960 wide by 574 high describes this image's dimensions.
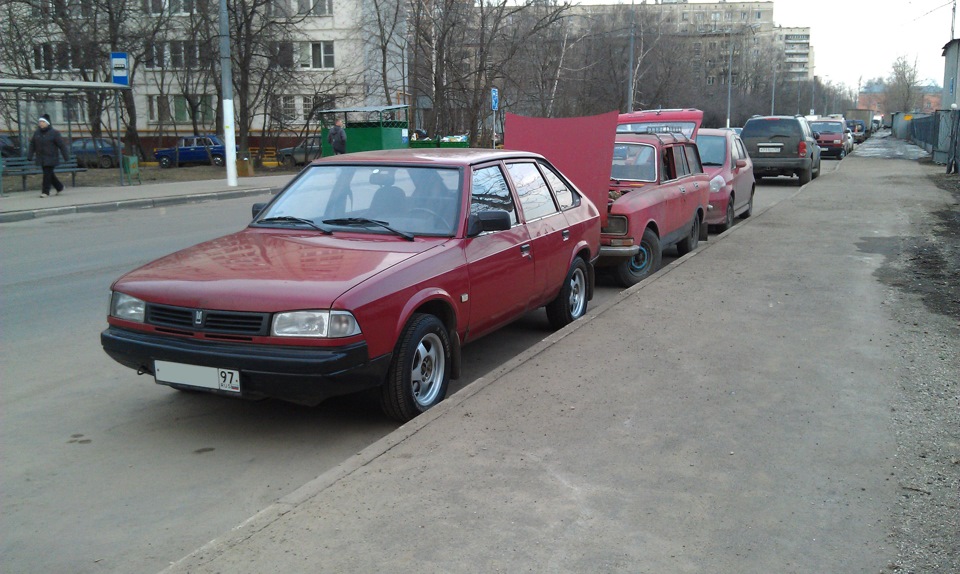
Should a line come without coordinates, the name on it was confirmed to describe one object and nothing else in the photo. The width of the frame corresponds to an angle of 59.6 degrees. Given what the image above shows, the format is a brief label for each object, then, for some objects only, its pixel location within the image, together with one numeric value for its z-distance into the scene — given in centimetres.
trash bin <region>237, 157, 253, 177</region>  3131
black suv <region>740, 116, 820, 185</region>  2250
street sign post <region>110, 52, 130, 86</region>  2255
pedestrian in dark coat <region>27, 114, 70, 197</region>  1889
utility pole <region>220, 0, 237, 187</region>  2314
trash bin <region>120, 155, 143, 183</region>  2501
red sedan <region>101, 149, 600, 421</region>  441
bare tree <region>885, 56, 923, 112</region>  11456
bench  2094
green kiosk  2881
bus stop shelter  2148
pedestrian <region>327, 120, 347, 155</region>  2600
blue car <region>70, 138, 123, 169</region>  3523
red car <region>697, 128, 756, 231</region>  1336
